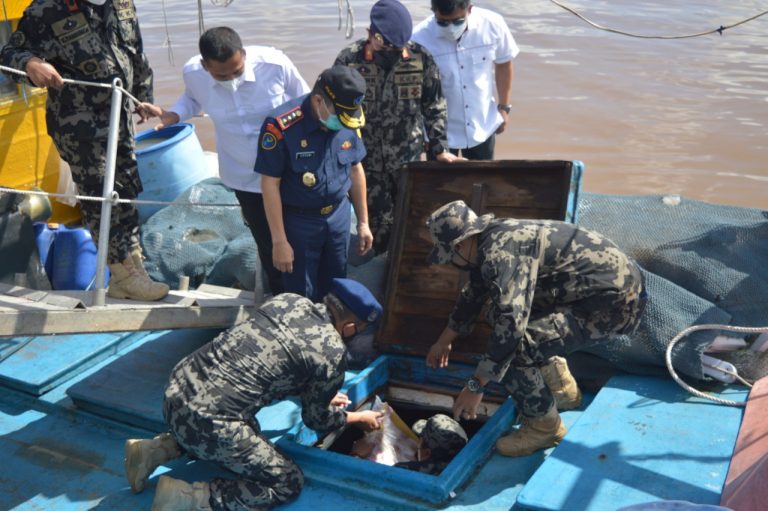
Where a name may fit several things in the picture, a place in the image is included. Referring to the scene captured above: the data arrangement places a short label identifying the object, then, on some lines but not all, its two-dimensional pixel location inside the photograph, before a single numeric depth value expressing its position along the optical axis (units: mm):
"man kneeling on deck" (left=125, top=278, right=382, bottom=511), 3812
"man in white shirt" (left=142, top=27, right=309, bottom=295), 4773
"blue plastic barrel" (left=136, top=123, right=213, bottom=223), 7090
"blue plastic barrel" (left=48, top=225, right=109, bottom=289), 6168
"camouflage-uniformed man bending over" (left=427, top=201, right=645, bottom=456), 3834
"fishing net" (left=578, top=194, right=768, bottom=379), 4629
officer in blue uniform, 4355
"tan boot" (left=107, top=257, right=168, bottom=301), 4992
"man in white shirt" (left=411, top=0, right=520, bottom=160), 5621
